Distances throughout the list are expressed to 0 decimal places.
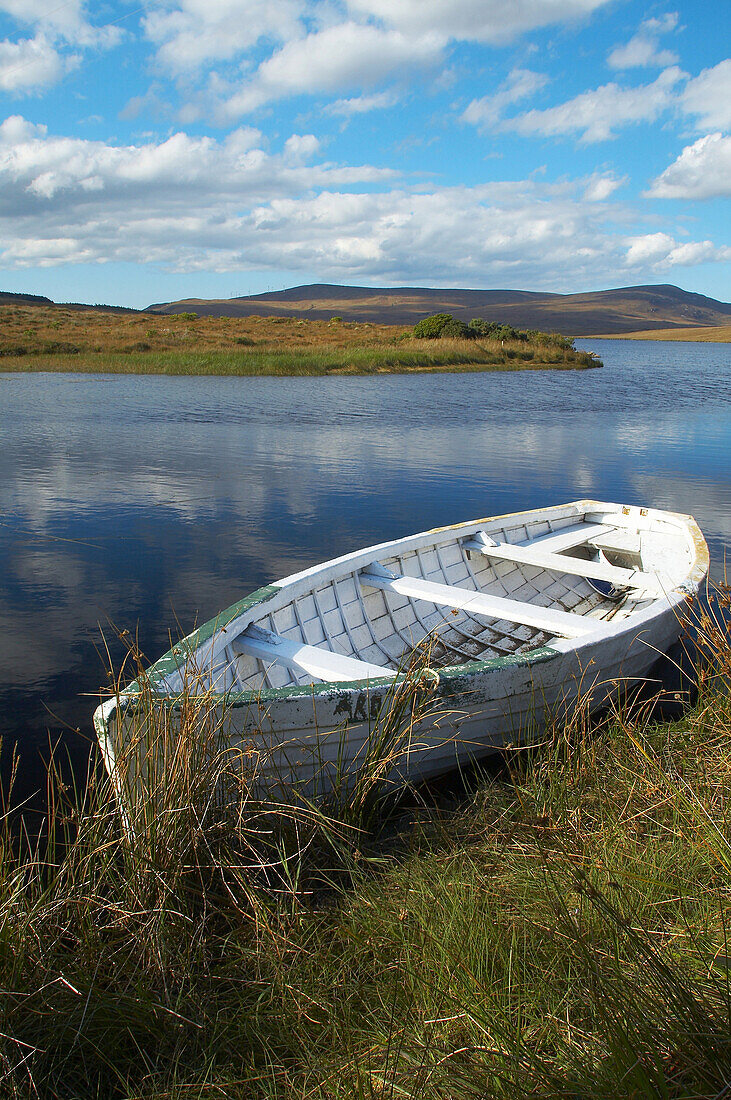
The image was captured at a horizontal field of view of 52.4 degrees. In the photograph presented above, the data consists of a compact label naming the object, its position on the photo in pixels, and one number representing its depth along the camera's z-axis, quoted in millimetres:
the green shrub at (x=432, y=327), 42781
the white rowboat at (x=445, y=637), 3324
